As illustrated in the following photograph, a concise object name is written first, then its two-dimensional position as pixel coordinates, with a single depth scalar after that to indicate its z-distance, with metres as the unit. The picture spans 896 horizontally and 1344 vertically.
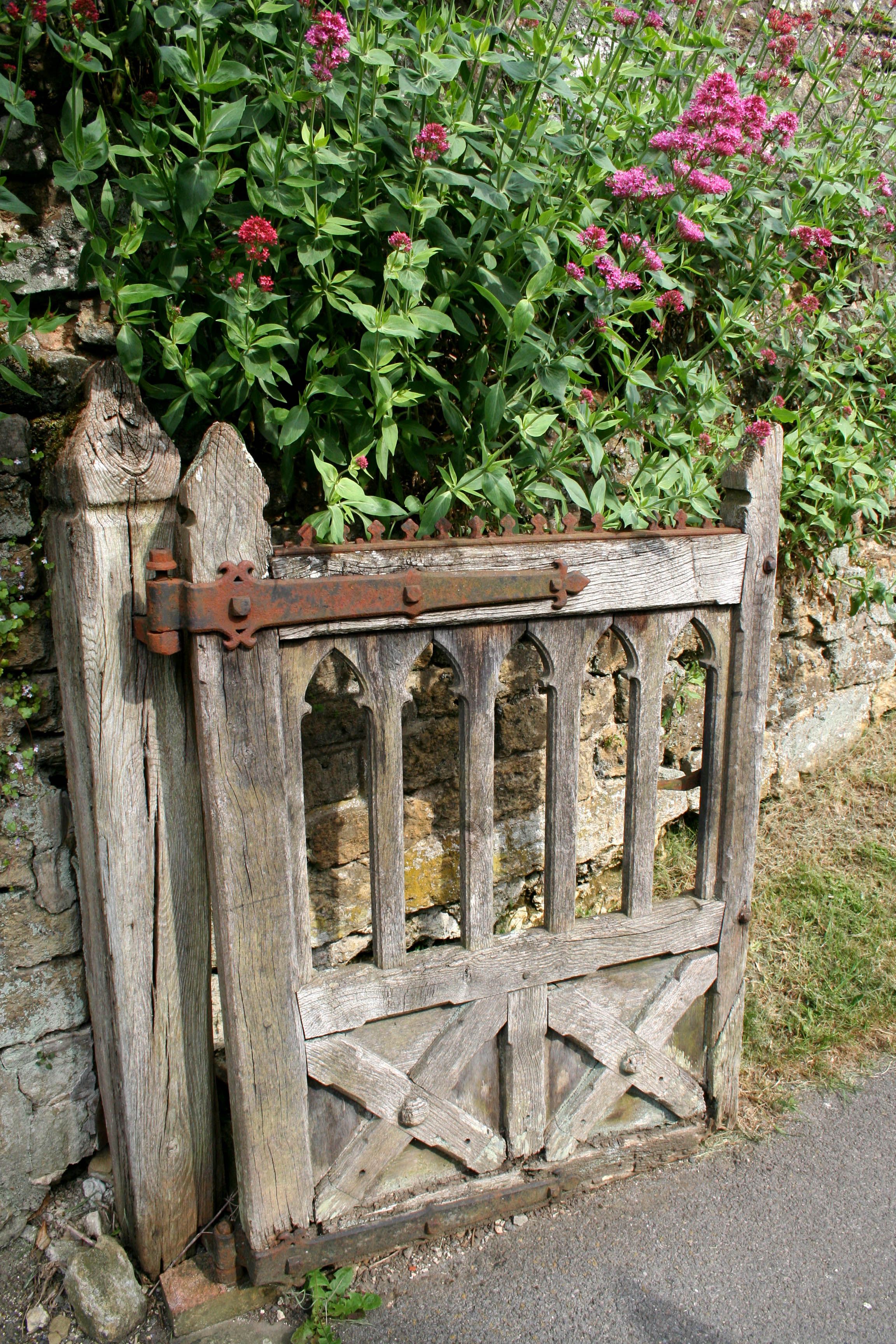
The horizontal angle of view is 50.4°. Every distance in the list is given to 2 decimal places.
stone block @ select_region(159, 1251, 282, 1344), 2.04
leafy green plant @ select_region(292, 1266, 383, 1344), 2.00
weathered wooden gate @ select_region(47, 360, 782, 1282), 1.89
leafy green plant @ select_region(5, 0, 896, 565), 1.81
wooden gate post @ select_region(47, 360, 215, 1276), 1.80
